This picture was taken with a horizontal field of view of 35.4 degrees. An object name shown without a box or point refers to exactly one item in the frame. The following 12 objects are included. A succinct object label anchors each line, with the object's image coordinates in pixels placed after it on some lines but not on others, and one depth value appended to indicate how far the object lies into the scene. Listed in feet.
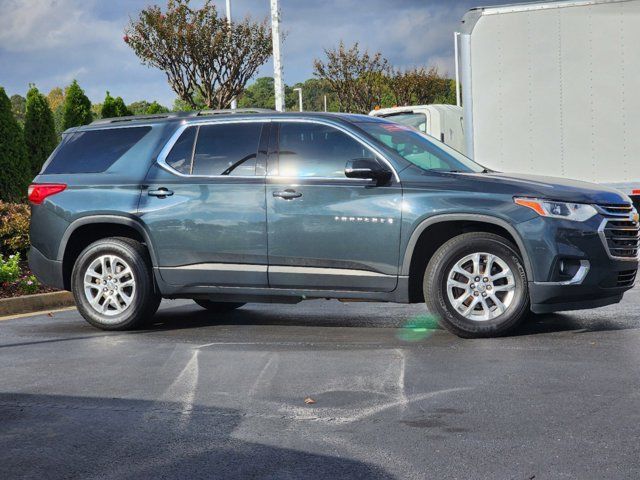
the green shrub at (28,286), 39.42
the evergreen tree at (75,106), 89.61
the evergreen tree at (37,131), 77.25
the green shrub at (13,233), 46.93
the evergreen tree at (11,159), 63.93
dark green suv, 25.68
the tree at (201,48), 113.60
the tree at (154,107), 132.24
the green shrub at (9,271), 39.04
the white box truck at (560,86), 46.03
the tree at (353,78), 183.73
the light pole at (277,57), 76.23
